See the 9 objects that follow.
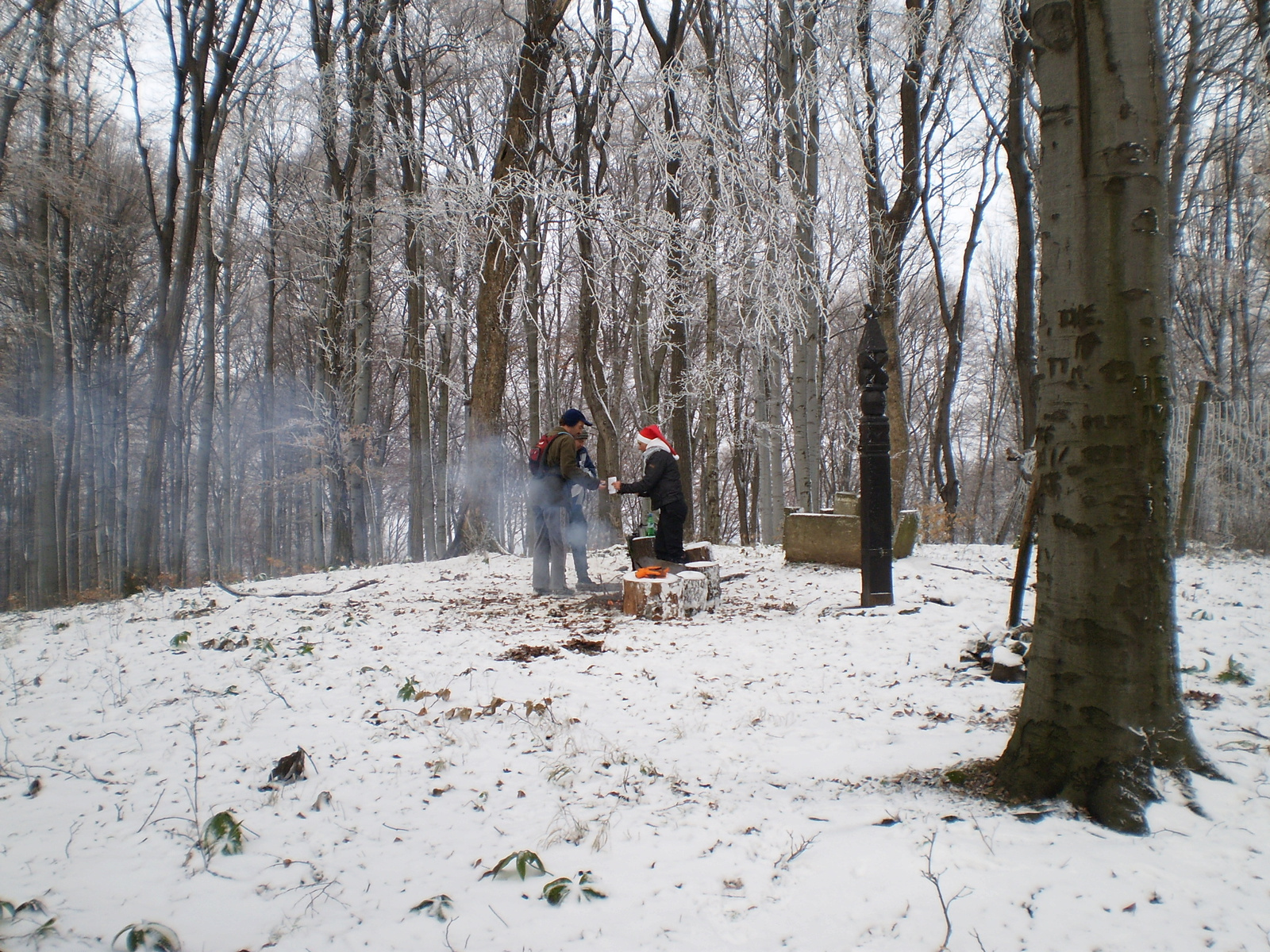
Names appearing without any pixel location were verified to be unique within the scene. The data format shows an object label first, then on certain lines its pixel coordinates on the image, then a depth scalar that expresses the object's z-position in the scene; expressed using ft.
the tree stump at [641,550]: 26.41
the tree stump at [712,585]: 21.48
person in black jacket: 23.63
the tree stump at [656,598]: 20.15
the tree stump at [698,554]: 25.77
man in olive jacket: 23.12
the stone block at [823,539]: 26.53
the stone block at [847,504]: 28.15
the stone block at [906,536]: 27.14
